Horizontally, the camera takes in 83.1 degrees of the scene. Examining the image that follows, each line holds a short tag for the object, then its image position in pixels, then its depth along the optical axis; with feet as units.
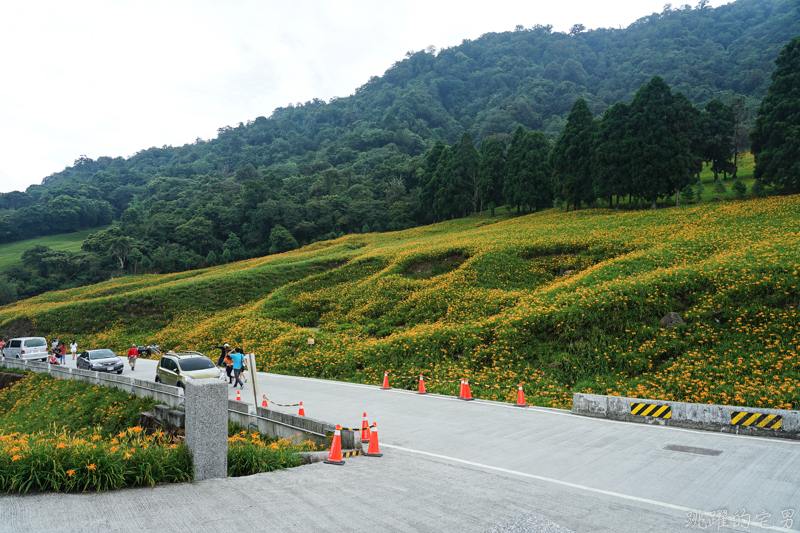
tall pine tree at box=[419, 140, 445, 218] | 210.06
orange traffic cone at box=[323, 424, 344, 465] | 25.23
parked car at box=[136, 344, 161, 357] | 100.63
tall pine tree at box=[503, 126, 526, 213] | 167.63
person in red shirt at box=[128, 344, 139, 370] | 80.53
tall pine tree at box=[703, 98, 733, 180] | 156.15
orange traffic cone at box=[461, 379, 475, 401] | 44.50
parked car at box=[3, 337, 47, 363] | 94.02
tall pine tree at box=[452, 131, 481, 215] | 192.75
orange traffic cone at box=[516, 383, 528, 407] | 40.83
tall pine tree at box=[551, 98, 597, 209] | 144.25
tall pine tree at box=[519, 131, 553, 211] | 165.37
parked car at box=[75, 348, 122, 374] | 77.51
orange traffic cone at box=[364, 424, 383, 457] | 27.58
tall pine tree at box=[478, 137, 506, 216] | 183.73
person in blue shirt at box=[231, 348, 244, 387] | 58.03
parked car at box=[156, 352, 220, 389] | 51.88
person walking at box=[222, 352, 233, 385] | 60.08
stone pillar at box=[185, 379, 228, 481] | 20.25
